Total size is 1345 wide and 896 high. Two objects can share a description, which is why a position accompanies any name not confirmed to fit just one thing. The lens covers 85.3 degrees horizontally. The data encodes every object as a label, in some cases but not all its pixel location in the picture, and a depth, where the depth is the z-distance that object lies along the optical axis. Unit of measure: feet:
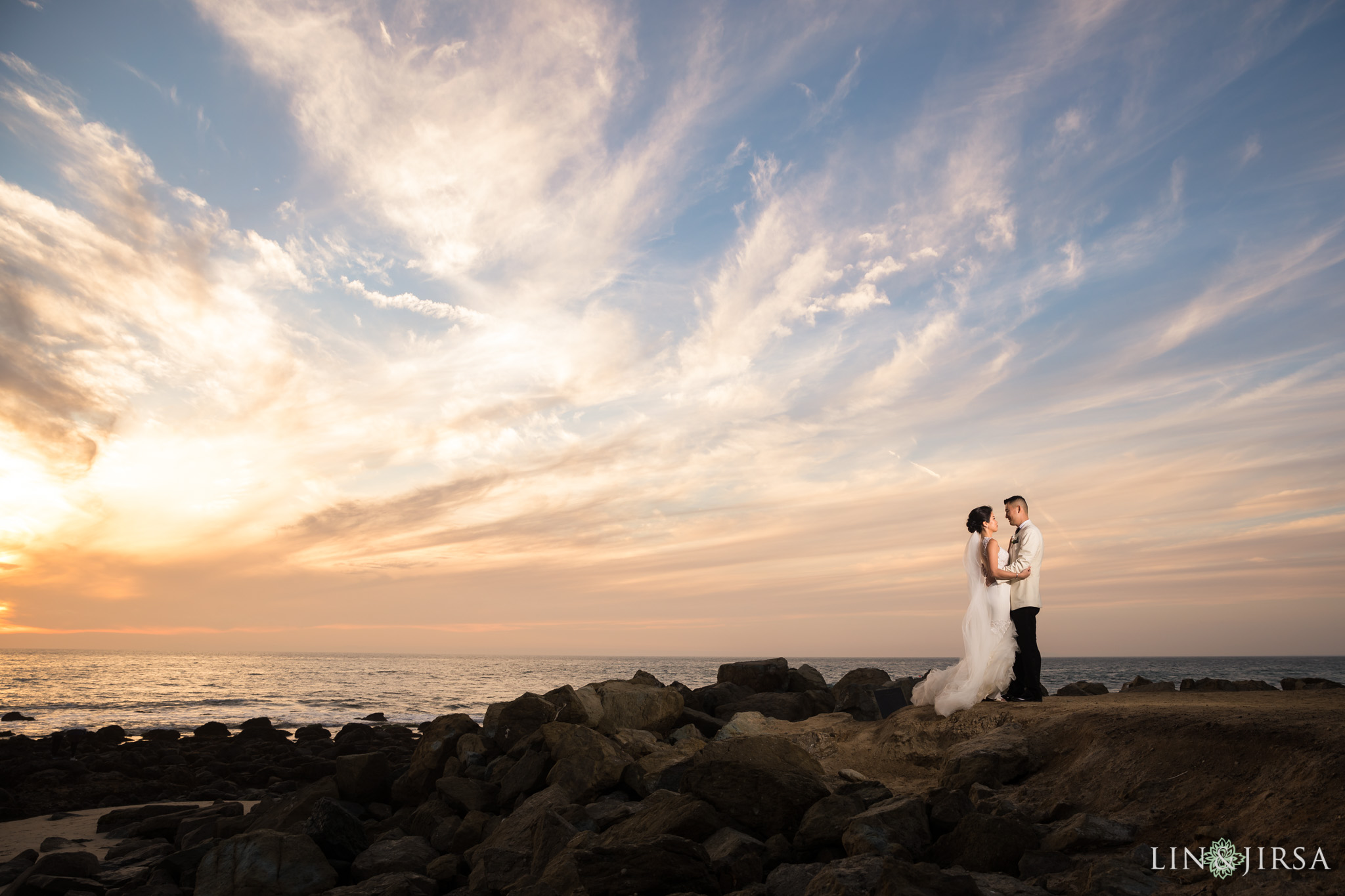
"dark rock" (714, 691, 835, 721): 43.19
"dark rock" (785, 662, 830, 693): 50.60
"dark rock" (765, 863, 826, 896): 17.24
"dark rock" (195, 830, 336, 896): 25.57
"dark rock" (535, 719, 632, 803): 28.71
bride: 30.32
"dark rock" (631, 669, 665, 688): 49.34
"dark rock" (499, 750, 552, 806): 31.42
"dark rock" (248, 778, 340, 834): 34.01
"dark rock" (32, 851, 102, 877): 30.50
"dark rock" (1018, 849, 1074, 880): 15.55
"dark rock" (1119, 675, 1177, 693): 46.31
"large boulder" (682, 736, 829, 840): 21.61
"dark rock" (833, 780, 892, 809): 22.04
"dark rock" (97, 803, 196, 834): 42.70
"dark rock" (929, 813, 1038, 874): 16.52
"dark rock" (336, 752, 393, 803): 37.27
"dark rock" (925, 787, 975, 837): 18.95
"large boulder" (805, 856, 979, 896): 14.11
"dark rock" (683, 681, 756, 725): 46.24
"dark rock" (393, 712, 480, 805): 36.94
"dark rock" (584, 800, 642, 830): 24.98
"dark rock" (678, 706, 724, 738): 39.86
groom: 30.91
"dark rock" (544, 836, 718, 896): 17.85
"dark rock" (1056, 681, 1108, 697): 53.01
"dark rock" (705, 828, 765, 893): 18.34
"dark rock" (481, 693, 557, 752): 37.17
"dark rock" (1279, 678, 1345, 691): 49.35
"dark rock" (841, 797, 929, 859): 17.79
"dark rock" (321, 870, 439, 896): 23.49
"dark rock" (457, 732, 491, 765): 36.40
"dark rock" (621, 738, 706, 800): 28.32
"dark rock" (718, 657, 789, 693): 50.14
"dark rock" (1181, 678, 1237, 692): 47.34
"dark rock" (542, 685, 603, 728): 37.22
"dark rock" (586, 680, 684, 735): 39.14
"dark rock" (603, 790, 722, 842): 20.71
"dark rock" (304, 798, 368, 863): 27.96
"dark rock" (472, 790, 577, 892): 22.61
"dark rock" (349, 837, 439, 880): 26.48
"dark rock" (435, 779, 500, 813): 32.14
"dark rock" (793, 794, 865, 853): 19.74
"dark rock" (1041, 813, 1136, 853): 16.14
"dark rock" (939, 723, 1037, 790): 22.30
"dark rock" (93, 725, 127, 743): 76.48
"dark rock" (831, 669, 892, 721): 36.99
